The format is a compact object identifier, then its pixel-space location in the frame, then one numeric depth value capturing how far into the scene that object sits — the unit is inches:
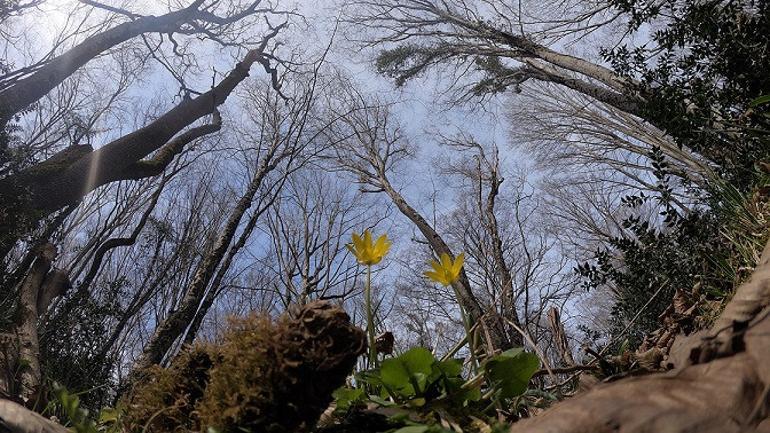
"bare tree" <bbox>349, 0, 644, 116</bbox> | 360.2
